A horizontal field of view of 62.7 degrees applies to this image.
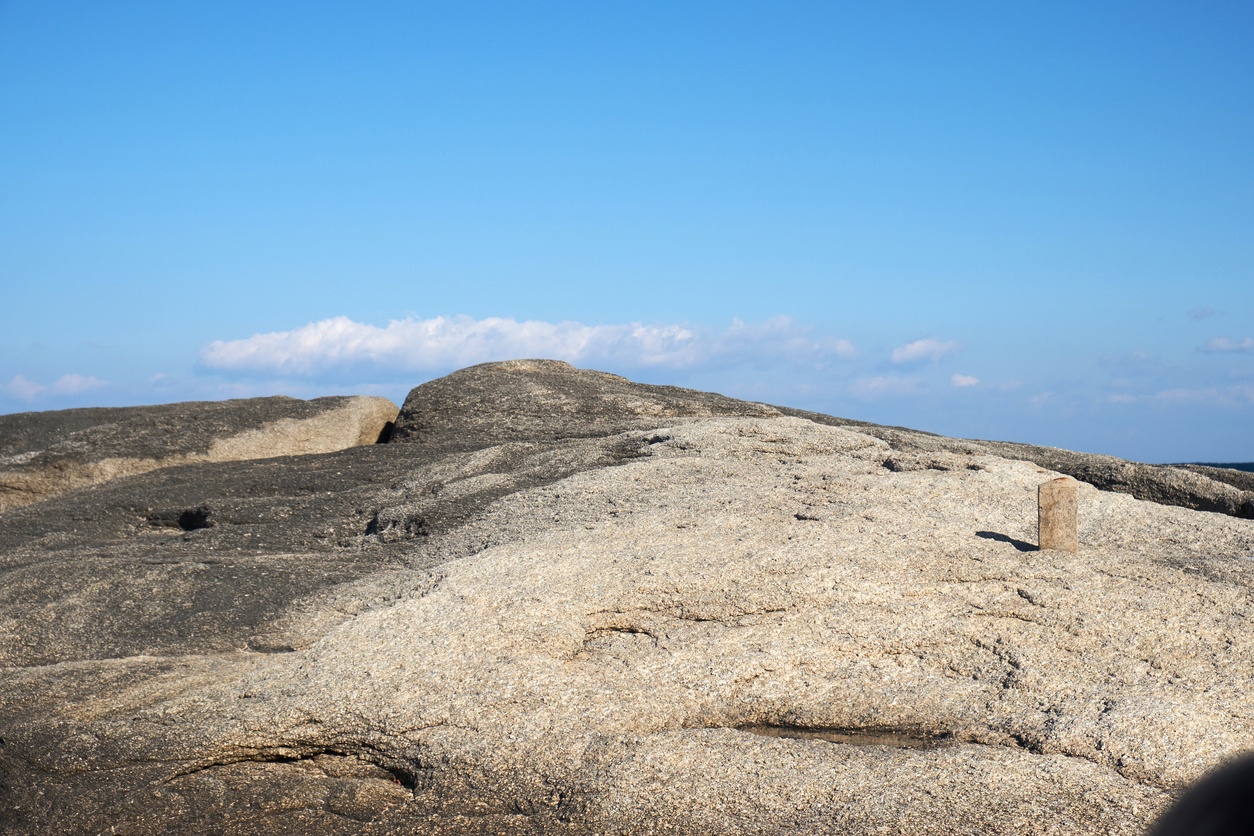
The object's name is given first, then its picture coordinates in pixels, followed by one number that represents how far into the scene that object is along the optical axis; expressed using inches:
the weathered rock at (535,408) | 561.3
